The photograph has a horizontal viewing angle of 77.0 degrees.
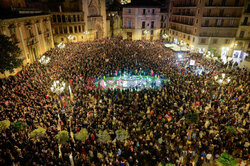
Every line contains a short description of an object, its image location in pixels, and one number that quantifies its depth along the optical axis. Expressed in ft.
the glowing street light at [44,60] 59.92
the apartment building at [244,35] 96.46
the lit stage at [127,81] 63.26
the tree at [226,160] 25.20
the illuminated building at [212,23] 99.81
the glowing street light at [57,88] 40.75
